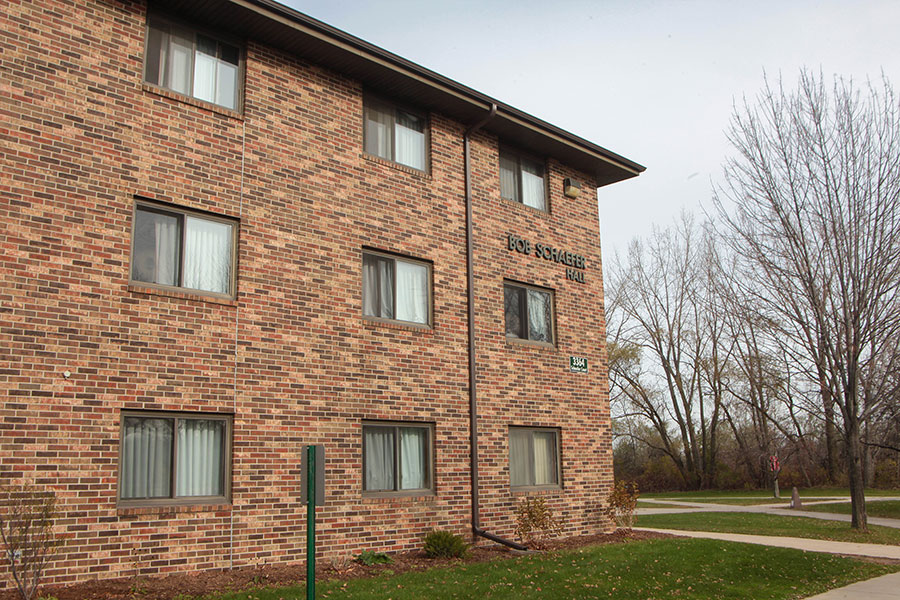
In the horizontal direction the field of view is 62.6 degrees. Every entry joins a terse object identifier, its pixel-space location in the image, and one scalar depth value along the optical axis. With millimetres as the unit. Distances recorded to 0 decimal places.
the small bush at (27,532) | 7895
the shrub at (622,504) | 15414
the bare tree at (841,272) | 17609
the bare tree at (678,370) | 43812
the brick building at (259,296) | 9164
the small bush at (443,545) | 11648
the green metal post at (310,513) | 5949
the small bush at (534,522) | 13117
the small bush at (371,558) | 10999
